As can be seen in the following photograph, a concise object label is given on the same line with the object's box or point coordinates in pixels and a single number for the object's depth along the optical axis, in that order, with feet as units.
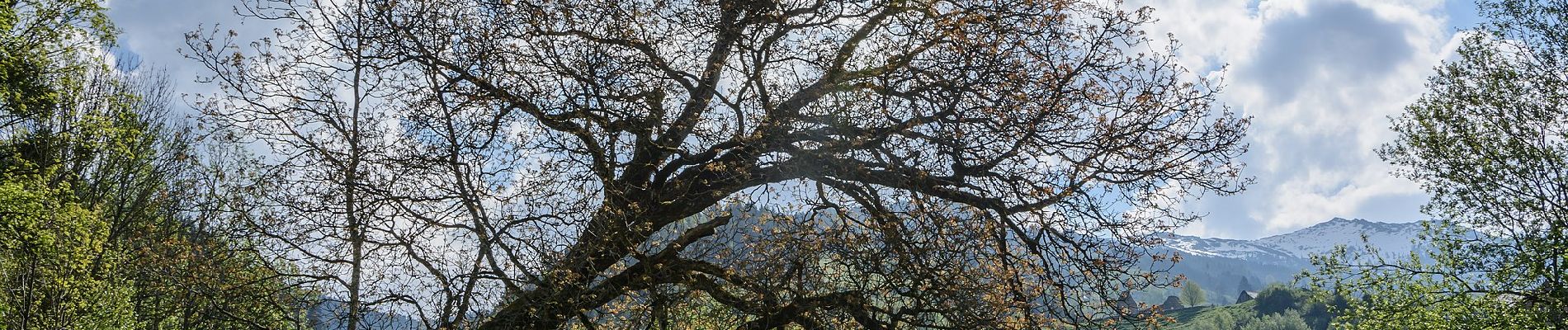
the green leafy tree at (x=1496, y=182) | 59.11
